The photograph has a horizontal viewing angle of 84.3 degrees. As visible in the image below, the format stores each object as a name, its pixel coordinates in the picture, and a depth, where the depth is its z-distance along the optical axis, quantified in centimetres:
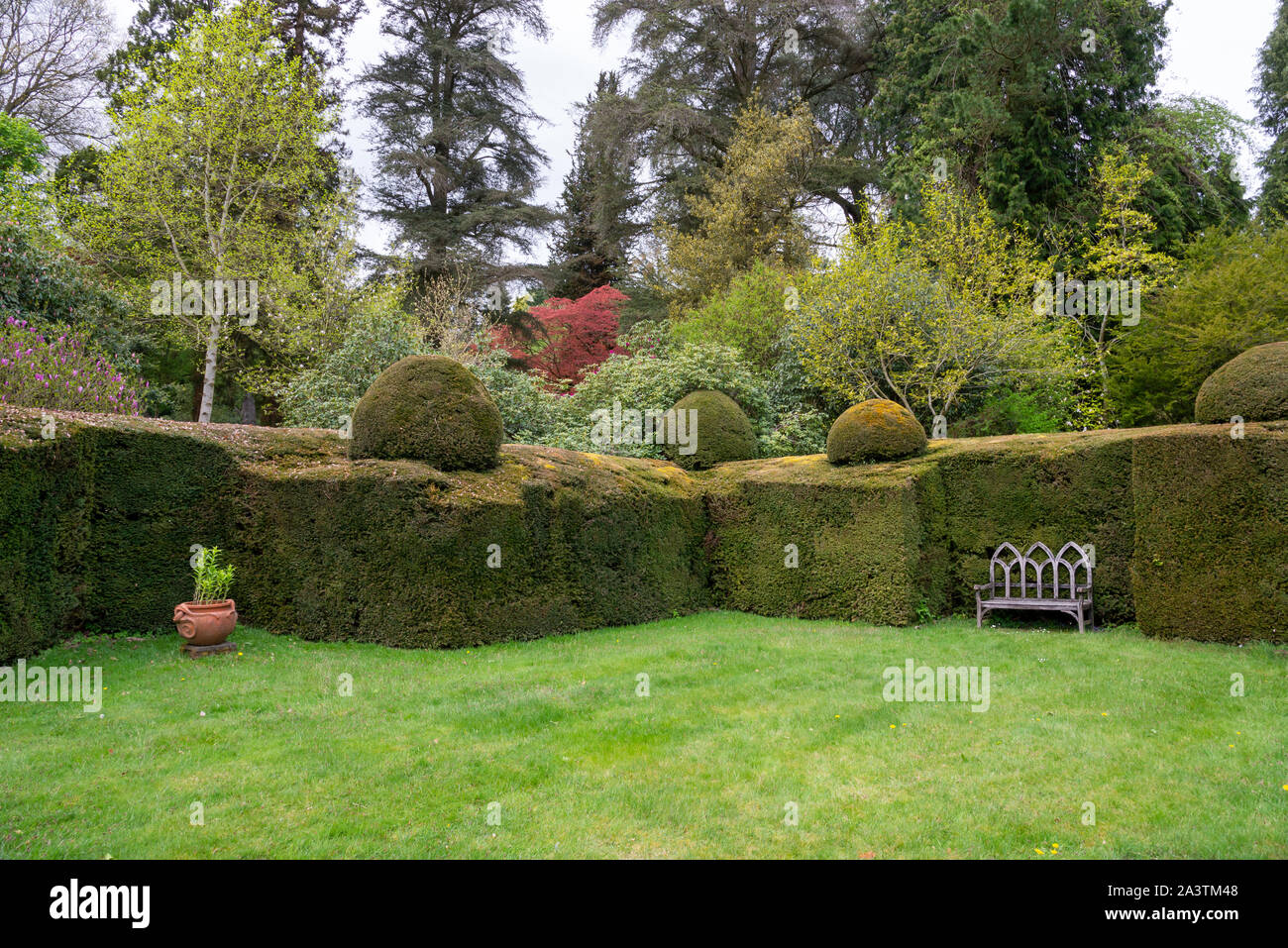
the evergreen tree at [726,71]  2414
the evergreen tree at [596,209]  2495
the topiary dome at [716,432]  1349
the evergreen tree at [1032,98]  1856
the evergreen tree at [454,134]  2436
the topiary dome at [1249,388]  827
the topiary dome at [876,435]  1108
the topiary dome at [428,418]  927
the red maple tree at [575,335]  2659
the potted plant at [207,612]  767
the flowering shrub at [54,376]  906
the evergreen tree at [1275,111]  2245
